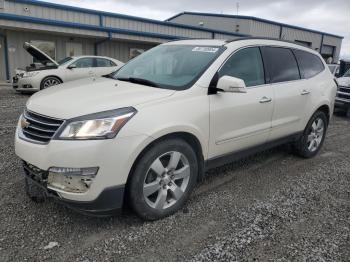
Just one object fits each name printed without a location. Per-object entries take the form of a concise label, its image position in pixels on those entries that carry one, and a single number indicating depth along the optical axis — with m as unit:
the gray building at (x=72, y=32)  15.54
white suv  2.70
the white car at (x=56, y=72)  11.14
